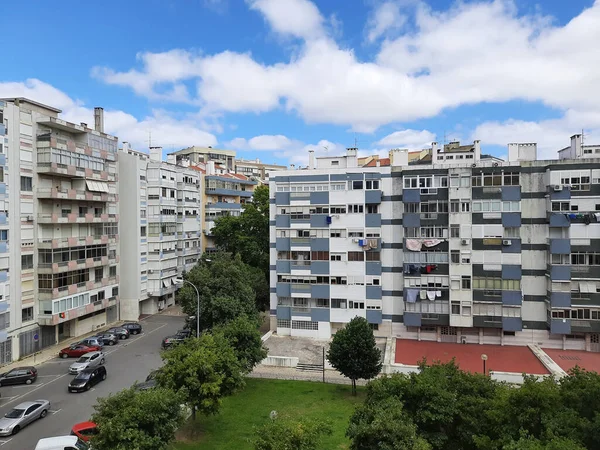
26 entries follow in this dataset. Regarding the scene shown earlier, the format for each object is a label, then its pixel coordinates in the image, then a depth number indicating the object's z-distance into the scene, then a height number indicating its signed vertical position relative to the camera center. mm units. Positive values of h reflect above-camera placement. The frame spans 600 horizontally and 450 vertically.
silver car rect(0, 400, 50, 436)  23328 -10699
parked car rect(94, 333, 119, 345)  41009 -10826
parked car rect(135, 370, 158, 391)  27795 -10531
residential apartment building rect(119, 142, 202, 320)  50156 -519
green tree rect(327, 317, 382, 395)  29359 -9134
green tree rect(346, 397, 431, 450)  14219 -7215
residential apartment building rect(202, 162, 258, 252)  66688 +4505
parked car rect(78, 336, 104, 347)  39375 -10686
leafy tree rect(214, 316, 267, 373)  27984 -7824
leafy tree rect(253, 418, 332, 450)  14922 -7541
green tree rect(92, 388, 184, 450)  16375 -7713
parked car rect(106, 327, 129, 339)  43125 -10714
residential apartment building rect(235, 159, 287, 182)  108750 +14942
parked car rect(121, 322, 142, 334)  44906 -10746
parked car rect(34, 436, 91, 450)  20078 -10239
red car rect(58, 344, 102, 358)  37406 -10939
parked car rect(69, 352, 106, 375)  33438 -10968
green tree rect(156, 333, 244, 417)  21188 -7643
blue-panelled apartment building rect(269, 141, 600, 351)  37750 -2678
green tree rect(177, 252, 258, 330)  36000 -6168
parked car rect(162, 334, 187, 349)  38300 -10608
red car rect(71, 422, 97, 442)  21808 -10560
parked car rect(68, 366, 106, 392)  29719 -10879
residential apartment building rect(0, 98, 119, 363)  35750 +13
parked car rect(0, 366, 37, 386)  31172 -10913
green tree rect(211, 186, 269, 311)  55031 -1295
